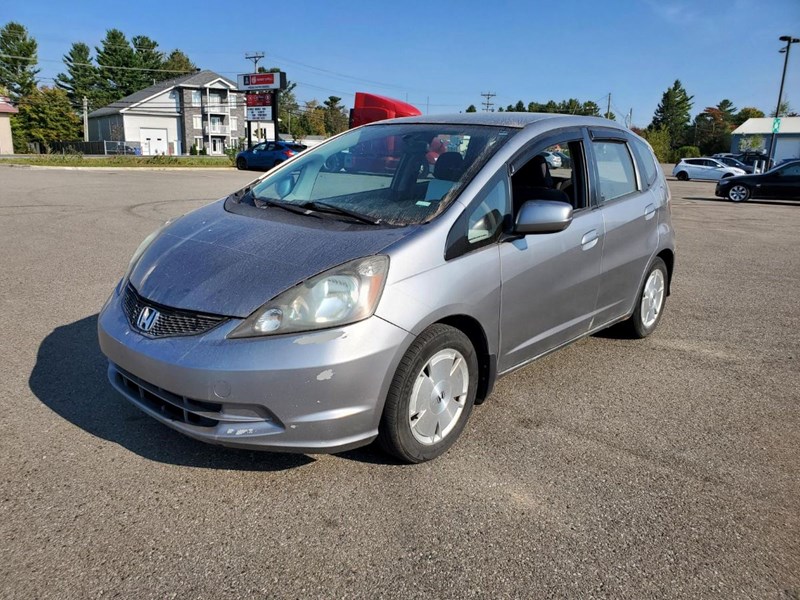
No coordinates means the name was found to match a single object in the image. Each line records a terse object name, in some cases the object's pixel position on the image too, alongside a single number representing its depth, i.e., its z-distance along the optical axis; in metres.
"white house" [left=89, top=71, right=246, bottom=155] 68.89
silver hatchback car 2.61
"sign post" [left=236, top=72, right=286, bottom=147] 43.41
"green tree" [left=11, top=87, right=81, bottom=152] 69.62
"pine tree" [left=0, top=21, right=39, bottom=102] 81.94
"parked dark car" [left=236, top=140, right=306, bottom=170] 31.84
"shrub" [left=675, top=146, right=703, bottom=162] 69.19
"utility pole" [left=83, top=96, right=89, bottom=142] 70.38
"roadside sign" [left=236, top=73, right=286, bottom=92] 43.25
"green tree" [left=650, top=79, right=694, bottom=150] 106.50
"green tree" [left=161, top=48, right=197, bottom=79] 104.94
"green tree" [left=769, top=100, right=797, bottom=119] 82.88
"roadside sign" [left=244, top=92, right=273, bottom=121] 44.53
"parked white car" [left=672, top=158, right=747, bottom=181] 36.25
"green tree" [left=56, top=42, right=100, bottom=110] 87.62
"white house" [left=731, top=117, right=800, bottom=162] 65.94
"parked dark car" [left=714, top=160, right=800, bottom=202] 19.16
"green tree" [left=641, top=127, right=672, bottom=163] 57.41
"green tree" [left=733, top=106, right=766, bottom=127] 105.10
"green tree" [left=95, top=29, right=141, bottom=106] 89.31
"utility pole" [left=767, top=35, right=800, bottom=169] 33.68
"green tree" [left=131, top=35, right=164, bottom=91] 91.56
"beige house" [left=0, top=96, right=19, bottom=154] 57.69
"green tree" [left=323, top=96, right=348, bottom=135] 108.62
